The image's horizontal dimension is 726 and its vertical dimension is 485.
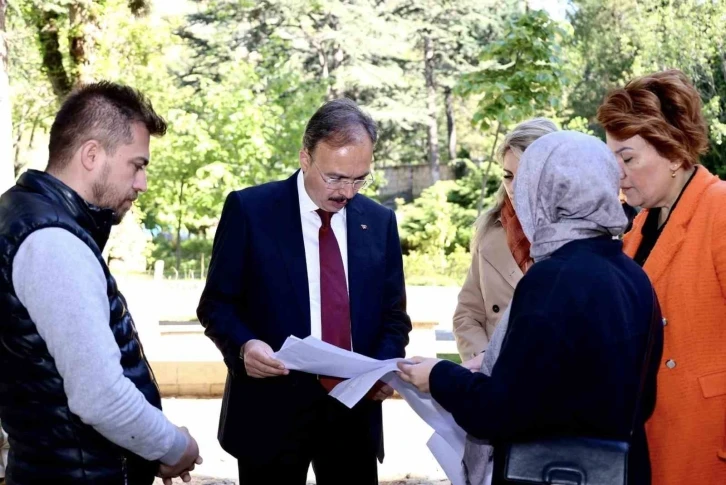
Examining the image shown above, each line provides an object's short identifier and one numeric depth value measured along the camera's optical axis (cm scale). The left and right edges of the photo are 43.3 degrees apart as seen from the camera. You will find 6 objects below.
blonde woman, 391
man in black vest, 239
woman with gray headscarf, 238
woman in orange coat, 303
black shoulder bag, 242
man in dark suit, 353
